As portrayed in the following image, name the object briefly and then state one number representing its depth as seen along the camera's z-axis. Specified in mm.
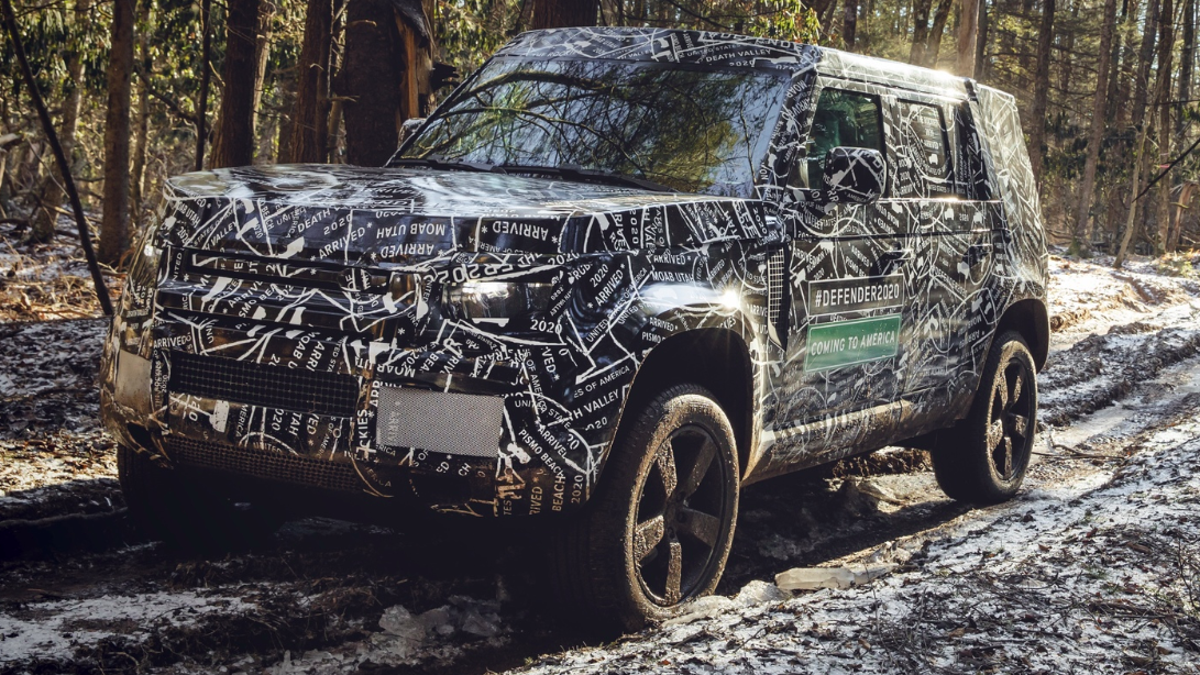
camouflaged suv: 3770
